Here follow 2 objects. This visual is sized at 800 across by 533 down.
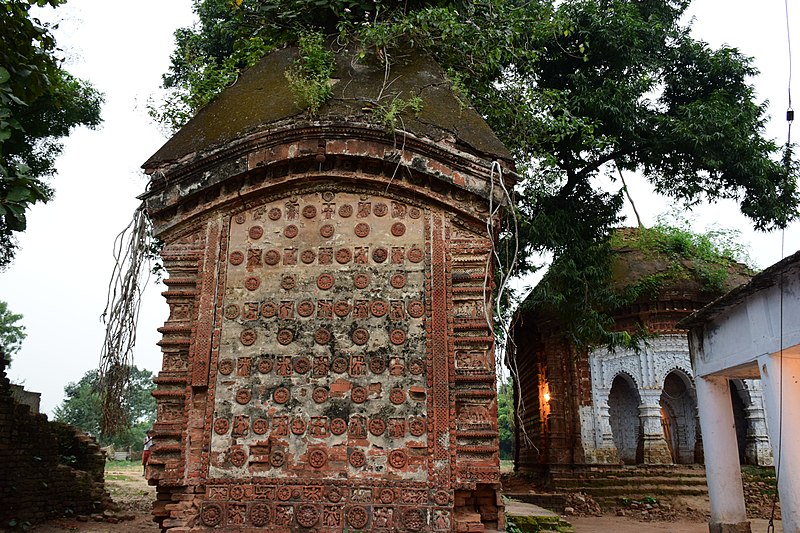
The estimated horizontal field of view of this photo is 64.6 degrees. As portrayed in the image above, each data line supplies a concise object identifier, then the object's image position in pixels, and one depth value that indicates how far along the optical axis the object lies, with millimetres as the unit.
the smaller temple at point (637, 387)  14445
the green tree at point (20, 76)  5102
